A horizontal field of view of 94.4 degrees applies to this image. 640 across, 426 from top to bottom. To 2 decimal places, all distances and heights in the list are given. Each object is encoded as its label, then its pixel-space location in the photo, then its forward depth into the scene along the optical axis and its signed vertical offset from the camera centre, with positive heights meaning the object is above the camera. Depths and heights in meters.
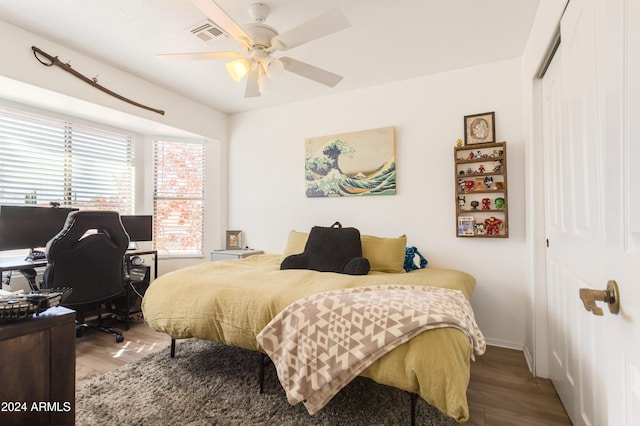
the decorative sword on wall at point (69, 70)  2.34 +1.24
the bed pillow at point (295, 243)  3.05 -0.29
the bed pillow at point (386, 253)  2.63 -0.34
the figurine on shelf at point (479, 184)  2.66 +0.28
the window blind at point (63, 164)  2.80 +0.56
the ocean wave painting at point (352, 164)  3.13 +0.58
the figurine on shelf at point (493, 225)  2.62 -0.09
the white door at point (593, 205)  0.63 +0.03
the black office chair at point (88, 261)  2.32 -0.37
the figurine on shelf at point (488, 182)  2.63 +0.29
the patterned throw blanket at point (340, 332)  1.34 -0.57
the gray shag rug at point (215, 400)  1.61 -1.11
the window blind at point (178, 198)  3.92 +0.24
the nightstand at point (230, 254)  3.62 -0.47
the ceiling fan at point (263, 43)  1.62 +1.06
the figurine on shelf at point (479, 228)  2.68 -0.12
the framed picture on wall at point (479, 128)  2.67 +0.80
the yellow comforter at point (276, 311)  1.22 -0.57
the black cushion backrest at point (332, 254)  2.60 -0.35
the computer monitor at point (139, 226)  3.41 -0.12
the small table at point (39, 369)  0.99 -0.55
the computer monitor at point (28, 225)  2.52 -0.08
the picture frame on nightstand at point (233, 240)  3.96 -0.33
